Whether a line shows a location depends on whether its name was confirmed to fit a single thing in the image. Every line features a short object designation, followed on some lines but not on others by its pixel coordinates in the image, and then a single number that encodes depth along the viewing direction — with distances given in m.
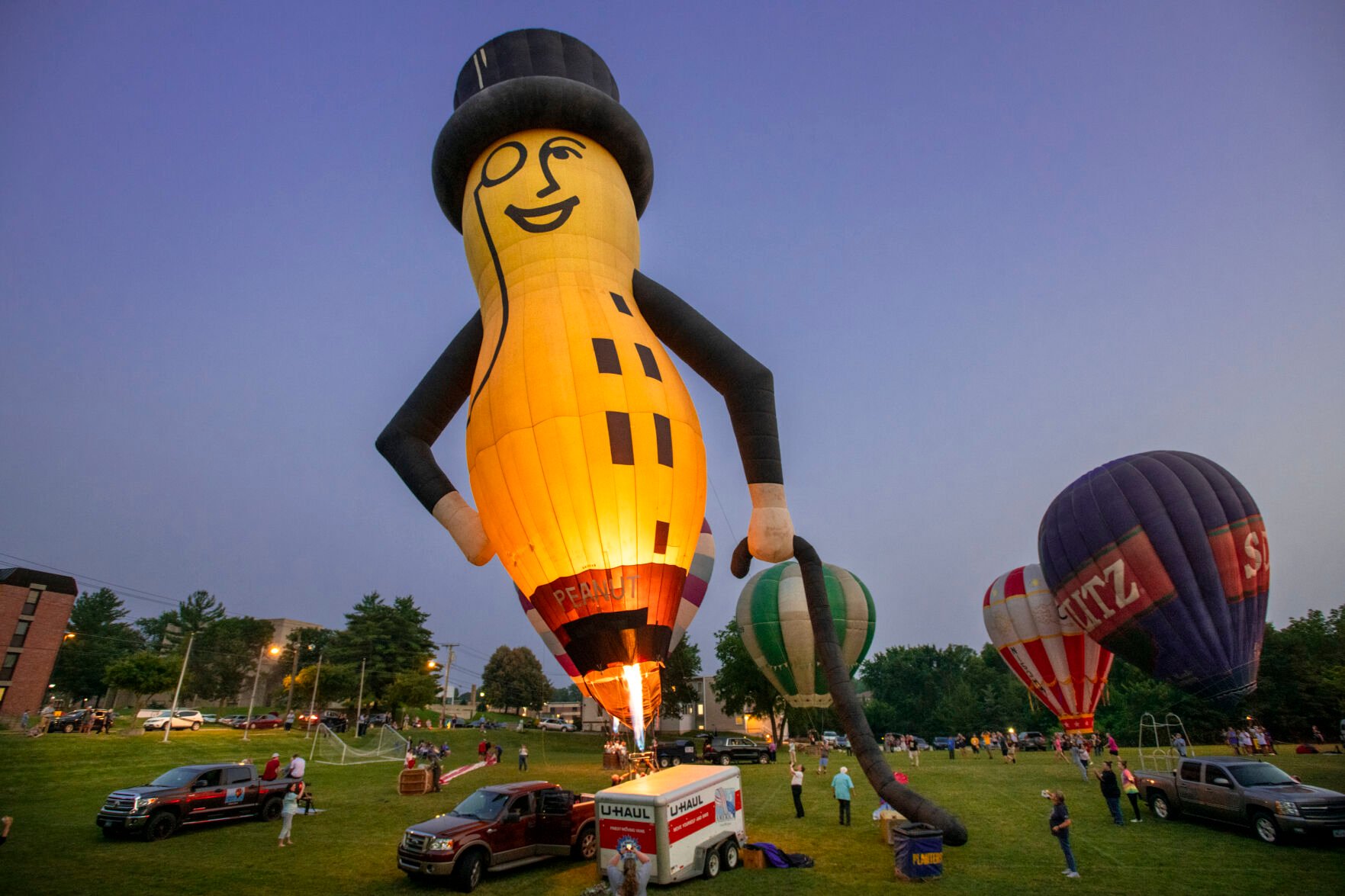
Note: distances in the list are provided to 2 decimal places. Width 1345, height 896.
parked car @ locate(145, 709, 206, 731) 29.78
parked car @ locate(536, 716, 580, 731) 48.96
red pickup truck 8.63
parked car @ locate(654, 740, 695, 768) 25.23
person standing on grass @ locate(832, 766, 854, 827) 12.31
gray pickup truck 9.61
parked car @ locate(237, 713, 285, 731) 35.94
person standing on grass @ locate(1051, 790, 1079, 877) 8.55
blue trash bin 8.55
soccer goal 23.12
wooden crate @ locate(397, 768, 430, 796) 16.38
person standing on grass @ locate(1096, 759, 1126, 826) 11.53
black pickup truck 10.74
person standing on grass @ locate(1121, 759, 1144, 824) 12.14
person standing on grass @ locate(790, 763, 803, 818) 13.32
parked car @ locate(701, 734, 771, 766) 25.39
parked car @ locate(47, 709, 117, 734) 26.64
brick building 33.44
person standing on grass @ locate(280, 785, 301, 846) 10.63
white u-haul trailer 8.55
